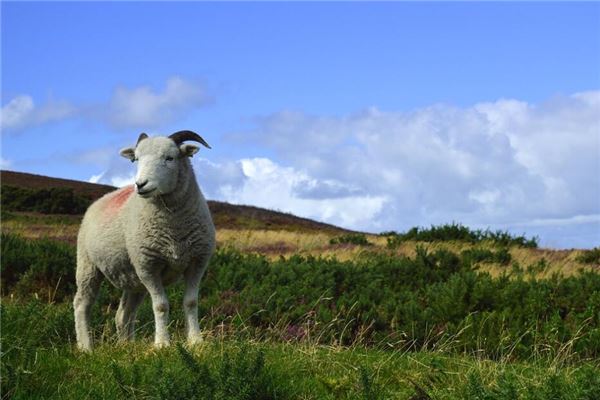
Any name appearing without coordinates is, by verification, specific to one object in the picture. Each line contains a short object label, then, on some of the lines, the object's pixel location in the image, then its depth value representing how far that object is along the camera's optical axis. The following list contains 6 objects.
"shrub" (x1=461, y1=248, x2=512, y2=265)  18.27
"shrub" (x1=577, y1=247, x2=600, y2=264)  19.91
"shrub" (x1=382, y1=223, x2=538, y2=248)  24.25
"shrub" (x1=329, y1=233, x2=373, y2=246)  23.82
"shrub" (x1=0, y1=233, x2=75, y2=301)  13.48
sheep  7.04
